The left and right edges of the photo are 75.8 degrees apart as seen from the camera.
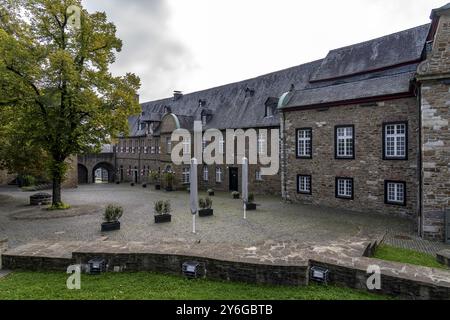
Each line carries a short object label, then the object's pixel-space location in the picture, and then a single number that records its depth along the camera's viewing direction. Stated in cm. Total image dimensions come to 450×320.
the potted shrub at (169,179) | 3006
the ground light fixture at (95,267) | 749
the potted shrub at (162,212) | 1434
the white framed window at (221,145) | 2871
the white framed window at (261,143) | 2455
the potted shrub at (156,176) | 3362
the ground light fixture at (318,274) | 676
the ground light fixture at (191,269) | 724
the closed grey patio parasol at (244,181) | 1516
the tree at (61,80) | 1526
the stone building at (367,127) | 1138
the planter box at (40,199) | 2014
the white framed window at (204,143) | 3000
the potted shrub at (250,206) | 1795
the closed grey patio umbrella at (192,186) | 1230
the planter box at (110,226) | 1267
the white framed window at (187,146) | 3113
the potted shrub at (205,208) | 1586
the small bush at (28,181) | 3044
